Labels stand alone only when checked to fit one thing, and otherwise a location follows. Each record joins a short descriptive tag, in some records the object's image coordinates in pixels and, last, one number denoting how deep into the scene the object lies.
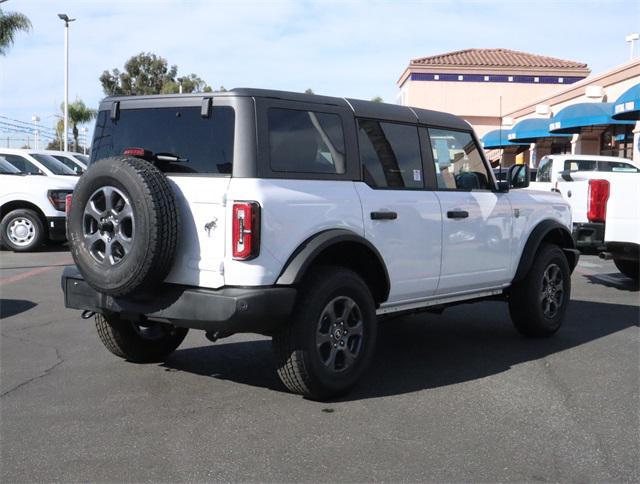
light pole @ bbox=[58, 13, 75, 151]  39.09
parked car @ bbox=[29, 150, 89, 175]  17.90
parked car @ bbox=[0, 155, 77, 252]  13.64
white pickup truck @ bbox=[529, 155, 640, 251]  9.77
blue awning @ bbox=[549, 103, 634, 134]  21.39
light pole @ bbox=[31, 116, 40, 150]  55.75
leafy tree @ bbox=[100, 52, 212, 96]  56.03
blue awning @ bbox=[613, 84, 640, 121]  16.72
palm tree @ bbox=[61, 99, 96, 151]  55.81
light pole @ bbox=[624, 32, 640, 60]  32.22
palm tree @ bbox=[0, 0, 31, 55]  35.81
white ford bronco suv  4.46
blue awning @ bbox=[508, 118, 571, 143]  28.06
